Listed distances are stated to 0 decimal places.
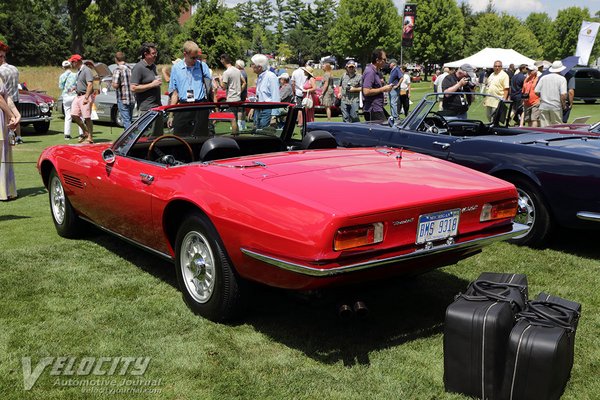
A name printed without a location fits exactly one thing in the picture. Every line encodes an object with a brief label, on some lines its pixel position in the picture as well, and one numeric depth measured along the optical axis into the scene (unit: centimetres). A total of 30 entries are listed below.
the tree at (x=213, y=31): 5700
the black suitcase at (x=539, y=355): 275
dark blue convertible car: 518
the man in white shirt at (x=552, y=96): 1123
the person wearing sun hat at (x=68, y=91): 1462
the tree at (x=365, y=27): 7250
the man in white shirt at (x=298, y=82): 1630
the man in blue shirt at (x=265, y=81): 1227
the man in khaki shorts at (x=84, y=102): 1277
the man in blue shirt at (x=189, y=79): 801
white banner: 2211
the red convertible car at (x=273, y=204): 321
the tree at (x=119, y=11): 3856
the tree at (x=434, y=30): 6906
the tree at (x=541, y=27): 8706
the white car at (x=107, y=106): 1738
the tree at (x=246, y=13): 12691
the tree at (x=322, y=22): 10906
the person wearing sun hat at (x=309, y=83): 1554
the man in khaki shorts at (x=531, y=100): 1272
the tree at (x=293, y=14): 12056
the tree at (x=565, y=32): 8469
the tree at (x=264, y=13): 12938
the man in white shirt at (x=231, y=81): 1304
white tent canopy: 3142
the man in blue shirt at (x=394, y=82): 1341
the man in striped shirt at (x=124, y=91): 1086
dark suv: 2903
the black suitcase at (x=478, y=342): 289
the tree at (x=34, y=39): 5812
